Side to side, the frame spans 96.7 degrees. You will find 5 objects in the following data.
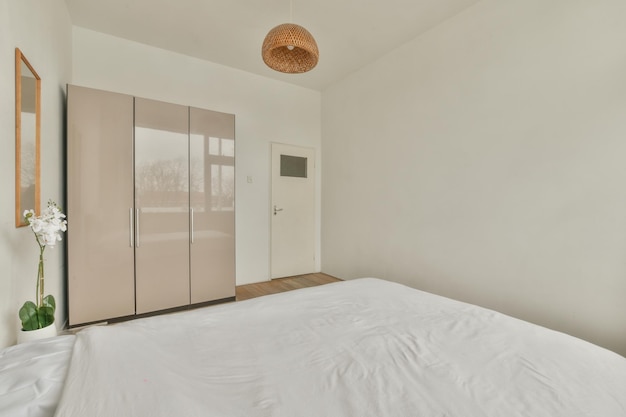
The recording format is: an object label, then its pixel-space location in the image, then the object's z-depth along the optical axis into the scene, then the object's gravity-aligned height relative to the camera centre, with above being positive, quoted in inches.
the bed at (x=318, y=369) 30.1 -22.1
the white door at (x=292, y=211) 162.2 -3.2
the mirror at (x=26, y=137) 56.1 +15.0
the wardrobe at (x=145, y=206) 99.5 -0.4
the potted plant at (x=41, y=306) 55.1 -21.2
